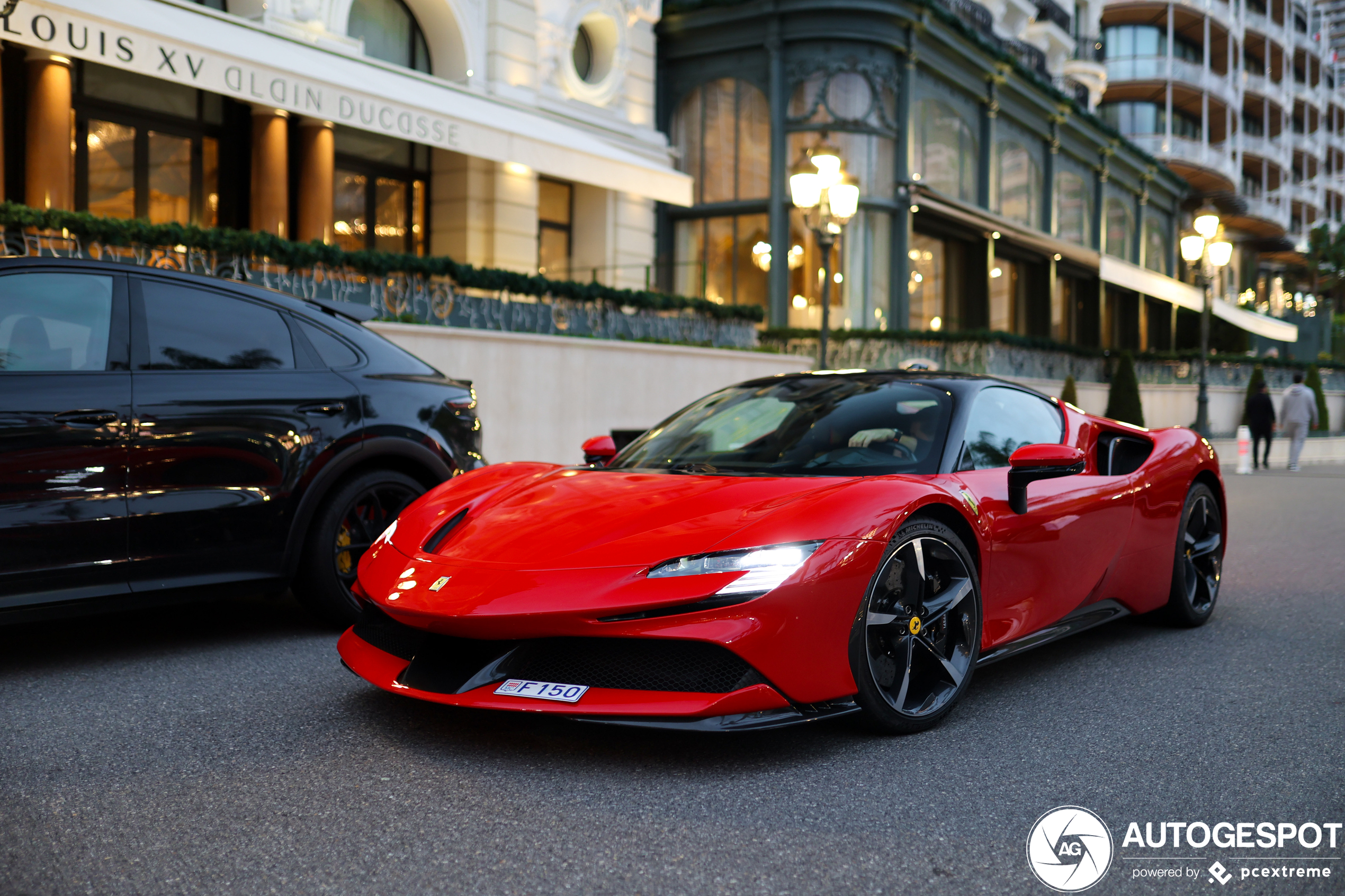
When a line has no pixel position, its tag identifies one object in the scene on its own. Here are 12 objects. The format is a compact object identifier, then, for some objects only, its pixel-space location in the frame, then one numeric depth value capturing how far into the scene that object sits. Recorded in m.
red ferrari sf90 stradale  3.33
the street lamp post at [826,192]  12.38
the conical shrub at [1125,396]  25.75
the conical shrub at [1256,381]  28.80
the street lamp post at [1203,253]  19.36
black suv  4.41
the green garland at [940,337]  21.84
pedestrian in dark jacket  23.19
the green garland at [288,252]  9.70
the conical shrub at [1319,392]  34.81
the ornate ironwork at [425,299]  10.05
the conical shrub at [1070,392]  24.98
